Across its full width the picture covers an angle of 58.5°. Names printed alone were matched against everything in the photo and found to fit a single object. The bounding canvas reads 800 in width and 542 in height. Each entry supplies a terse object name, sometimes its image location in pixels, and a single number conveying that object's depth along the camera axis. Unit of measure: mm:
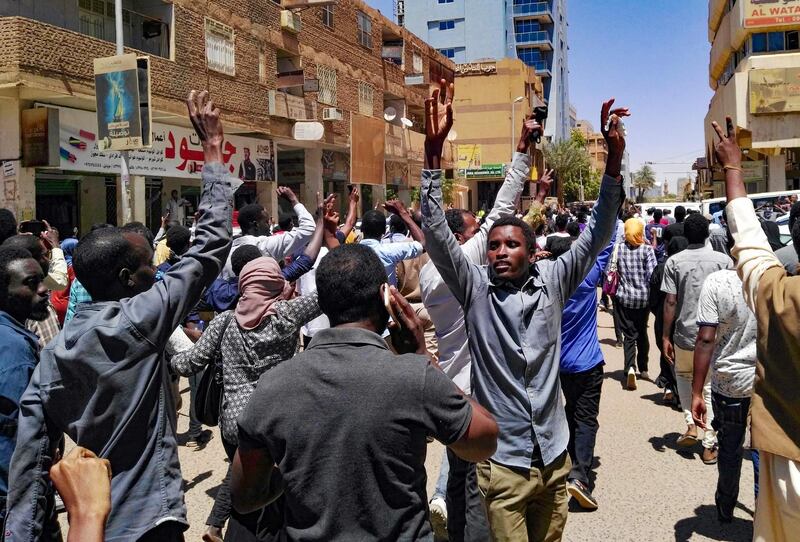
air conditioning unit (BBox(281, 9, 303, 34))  24297
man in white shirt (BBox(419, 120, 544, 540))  3590
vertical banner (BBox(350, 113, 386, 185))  26609
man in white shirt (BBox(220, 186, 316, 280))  5613
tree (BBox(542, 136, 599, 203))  68375
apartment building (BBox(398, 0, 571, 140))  64750
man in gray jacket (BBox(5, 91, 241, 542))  2420
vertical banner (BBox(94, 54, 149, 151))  14555
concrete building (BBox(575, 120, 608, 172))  112700
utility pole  15472
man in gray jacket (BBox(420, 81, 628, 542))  3094
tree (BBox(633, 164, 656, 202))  122250
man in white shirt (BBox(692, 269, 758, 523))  4305
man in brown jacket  2262
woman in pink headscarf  3557
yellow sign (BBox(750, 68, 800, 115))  33688
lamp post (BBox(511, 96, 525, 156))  50238
